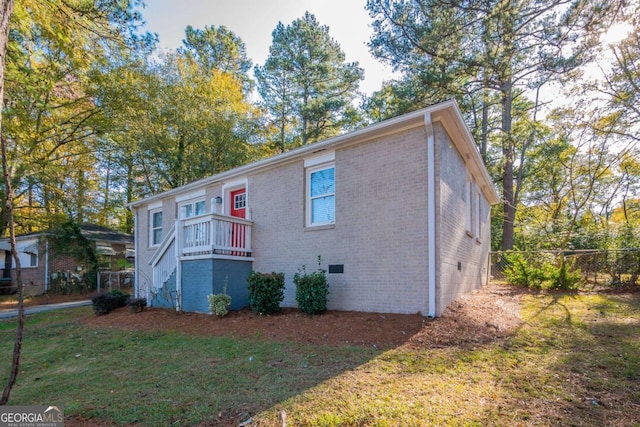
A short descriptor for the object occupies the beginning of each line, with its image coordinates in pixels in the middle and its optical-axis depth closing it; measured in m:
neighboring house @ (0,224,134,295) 17.69
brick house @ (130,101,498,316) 6.62
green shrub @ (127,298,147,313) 9.59
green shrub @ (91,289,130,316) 10.00
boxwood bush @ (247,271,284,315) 7.51
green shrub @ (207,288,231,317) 7.77
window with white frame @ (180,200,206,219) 11.77
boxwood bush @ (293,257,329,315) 7.14
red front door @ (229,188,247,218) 10.41
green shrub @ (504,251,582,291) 10.08
